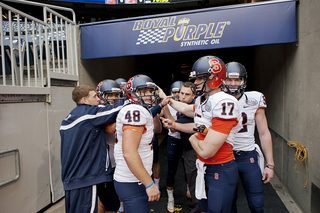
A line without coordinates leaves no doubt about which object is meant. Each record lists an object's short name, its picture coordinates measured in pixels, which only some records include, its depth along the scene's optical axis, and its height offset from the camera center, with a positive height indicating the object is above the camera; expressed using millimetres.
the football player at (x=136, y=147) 1852 -462
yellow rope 3143 -891
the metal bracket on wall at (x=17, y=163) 3059 -952
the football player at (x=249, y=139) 2439 -514
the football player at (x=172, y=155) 3705 -1053
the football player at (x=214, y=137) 1792 -360
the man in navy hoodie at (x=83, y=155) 2338 -649
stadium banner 3787 +1540
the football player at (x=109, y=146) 2602 -679
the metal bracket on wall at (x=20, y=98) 2956 +74
